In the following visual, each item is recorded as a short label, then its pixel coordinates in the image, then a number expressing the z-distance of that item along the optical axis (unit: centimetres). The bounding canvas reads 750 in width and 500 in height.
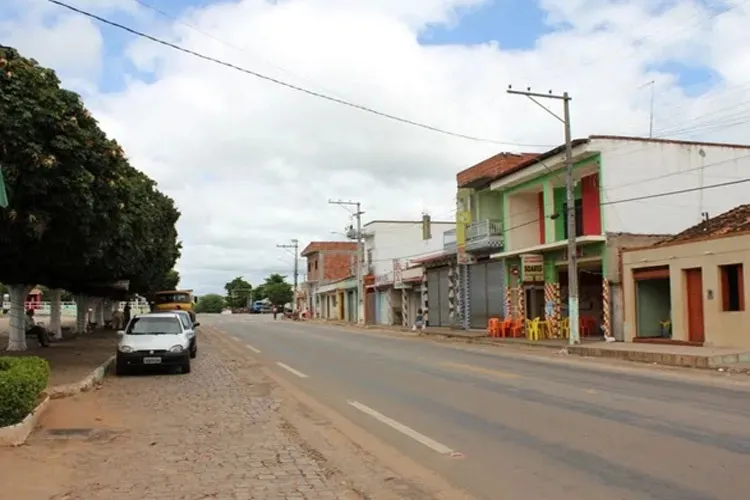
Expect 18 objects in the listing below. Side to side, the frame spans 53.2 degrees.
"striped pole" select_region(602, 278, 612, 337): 2927
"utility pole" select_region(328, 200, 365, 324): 6306
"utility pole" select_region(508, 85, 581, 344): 2681
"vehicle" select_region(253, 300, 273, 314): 12300
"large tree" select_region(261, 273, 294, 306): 12900
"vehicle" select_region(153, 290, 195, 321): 5181
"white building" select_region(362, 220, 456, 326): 5578
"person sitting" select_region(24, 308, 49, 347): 2683
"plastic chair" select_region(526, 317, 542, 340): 3238
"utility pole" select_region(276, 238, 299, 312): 9788
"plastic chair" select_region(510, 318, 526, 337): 3472
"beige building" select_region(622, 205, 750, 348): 2280
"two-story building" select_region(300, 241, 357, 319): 9119
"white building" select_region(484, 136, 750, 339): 2939
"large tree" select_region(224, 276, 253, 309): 15138
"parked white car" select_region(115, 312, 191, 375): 1811
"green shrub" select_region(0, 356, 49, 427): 891
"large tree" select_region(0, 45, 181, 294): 1397
